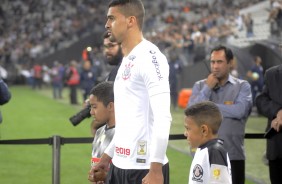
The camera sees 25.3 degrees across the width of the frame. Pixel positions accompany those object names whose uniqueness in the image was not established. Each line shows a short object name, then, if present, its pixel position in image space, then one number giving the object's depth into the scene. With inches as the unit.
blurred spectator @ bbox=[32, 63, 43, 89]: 1508.4
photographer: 274.2
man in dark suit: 243.1
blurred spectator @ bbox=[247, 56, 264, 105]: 814.5
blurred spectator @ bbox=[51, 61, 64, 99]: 1168.8
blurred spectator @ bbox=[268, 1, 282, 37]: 915.9
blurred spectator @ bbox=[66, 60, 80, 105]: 1032.8
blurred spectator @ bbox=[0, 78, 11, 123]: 304.8
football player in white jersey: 164.2
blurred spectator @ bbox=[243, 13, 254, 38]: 1090.1
